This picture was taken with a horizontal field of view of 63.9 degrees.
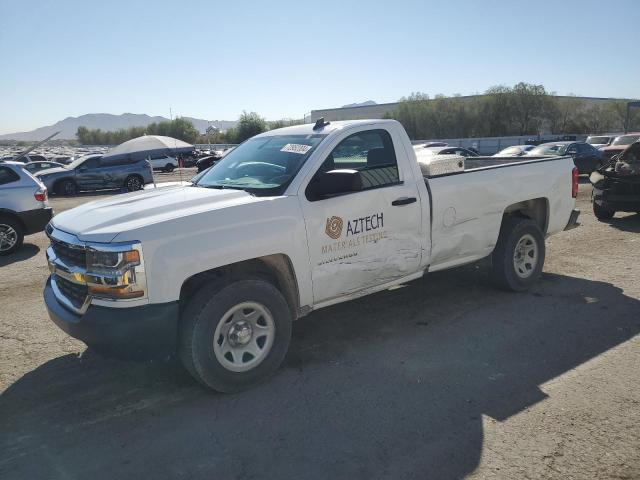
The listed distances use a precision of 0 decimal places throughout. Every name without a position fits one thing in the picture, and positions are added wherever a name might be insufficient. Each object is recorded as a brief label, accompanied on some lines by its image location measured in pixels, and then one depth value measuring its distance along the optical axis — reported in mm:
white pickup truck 3428
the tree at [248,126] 71338
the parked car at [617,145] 20495
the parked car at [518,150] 21352
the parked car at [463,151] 22448
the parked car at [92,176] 20141
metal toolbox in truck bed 5320
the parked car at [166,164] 35784
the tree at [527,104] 58438
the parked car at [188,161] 40850
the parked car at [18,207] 9227
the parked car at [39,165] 25125
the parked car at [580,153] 19766
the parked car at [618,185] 9711
